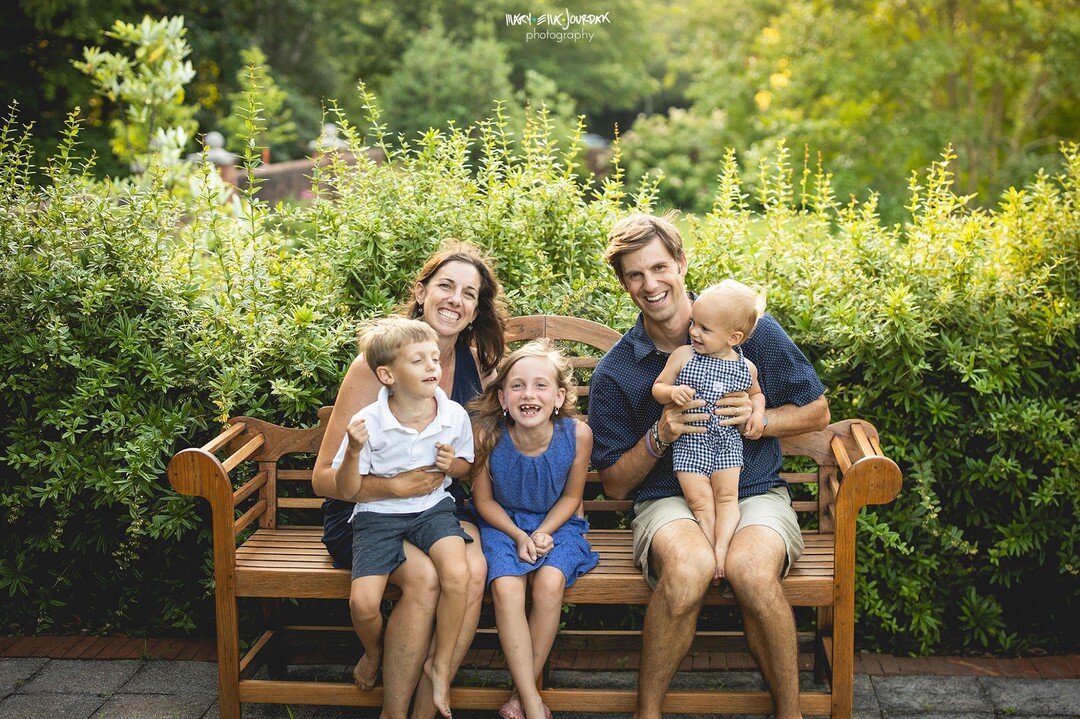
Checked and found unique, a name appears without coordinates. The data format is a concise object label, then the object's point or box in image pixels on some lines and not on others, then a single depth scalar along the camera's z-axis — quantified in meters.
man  2.94
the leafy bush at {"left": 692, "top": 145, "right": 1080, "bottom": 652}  3.65
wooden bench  3.00
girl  3.04
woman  3.00
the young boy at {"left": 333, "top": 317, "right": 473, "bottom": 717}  3.00
